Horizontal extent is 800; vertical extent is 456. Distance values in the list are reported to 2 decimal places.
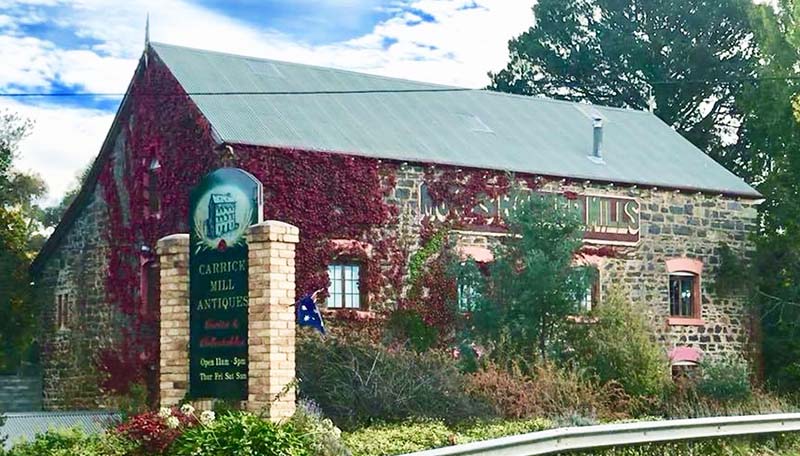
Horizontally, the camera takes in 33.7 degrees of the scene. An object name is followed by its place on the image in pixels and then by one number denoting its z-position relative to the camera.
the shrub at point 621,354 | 23.83
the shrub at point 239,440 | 14.30
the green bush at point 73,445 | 15.03
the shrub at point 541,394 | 20.19
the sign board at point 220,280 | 16.83
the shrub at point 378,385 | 18.62
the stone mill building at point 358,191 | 25.88
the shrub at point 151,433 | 14.77
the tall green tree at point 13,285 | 32.75
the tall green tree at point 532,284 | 24.17
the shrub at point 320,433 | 14.95
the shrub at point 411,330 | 26.17
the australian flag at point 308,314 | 23.52
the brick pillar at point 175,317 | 17.88
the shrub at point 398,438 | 16.27
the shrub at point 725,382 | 25.56
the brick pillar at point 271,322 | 16.25
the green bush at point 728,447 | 15.91
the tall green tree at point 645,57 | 46.34
